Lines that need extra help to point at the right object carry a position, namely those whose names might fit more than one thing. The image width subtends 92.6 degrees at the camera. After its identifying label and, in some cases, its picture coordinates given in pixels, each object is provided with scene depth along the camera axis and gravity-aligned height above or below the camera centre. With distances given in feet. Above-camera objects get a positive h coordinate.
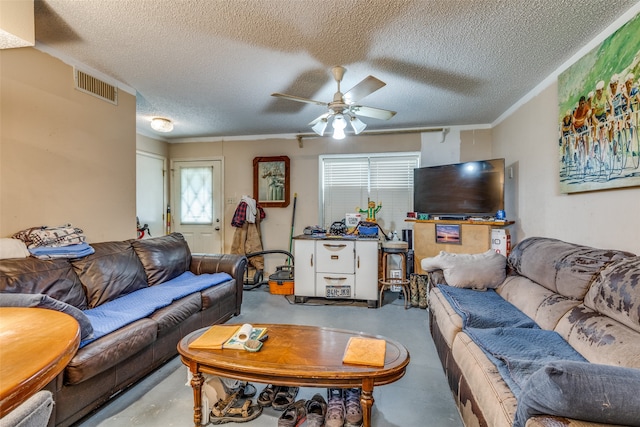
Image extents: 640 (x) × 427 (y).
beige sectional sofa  2.73 -1.82
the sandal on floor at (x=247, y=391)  6.32 -3.80
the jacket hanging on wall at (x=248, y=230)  16.21 -1.05
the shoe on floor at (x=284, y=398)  5.92 -3.74
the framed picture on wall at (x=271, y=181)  16.61 +1.63
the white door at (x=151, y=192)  15.70 +0.99
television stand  11.67 -1.13
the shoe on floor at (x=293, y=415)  5.38 -3.72
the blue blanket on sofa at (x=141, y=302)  6.46 -2.36
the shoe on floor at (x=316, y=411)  5.30 -3.64
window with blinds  15.55 +1.32
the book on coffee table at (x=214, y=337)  5.62 -2.48
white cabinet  12.82 -2.49
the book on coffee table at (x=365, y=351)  5.00 -2.46
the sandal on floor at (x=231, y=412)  5.67 -3.80
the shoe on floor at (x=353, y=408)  5.22 -3.52
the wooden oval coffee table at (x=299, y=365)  4.77 -2.54
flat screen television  11.44 +0.89
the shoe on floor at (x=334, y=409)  5.21 -3.53
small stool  12.62 -2.51
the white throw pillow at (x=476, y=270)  8.75 -1.74
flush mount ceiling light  13.42 +3.84
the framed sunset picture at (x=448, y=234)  12.31 -0.95
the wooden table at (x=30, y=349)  2.31 -1.32
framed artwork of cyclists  6.05 +2.13
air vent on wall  8.98 +3.85
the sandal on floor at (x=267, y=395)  6.07 -3.76
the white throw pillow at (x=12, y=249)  6.83 -0.87
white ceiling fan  7.98 +3.06
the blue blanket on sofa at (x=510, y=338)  4.49 -2.33
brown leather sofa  5.51 -2.48
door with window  17.49 +0.39
